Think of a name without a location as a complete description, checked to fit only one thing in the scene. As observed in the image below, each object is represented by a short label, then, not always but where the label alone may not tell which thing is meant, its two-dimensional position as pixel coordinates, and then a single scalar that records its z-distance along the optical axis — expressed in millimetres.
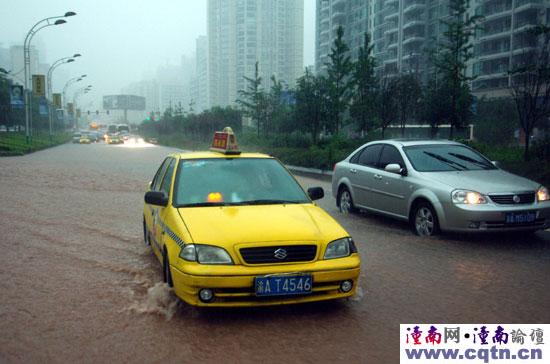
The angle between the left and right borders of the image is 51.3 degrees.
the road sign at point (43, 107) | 58281
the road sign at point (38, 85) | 42969
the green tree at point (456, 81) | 25188
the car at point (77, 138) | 77488
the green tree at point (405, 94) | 27469
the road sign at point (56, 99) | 64225
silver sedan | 7629
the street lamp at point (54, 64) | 55188
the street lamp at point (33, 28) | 37141
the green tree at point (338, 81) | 30875
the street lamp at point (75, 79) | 73894
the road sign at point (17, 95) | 40531
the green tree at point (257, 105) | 45866
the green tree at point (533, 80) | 18234
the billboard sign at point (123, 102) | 146500
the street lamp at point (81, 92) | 97288
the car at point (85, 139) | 74938
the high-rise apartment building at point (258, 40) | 144875
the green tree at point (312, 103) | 31359
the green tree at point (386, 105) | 27297
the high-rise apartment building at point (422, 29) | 60125
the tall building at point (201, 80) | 171375
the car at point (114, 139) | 70750
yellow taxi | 4574
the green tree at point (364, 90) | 28281
